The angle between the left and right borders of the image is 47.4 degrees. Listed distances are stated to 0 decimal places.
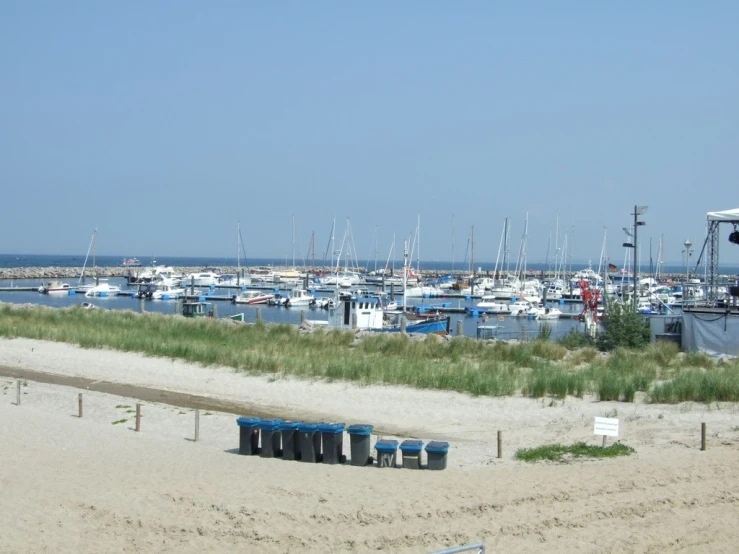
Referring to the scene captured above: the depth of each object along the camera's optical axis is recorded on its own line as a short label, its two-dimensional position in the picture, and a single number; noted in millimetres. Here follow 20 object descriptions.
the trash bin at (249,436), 16734
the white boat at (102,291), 91188
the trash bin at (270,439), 16578
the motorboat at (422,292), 95125
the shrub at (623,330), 34594
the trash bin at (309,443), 16169
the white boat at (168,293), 89688
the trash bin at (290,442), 16344
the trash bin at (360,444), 15672
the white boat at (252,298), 83938
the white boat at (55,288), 93938
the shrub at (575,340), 35872
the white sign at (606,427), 16141
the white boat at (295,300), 80875
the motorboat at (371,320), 46594
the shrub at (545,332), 36031
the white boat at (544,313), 71756
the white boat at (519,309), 73500
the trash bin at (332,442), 16078
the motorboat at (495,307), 75562
